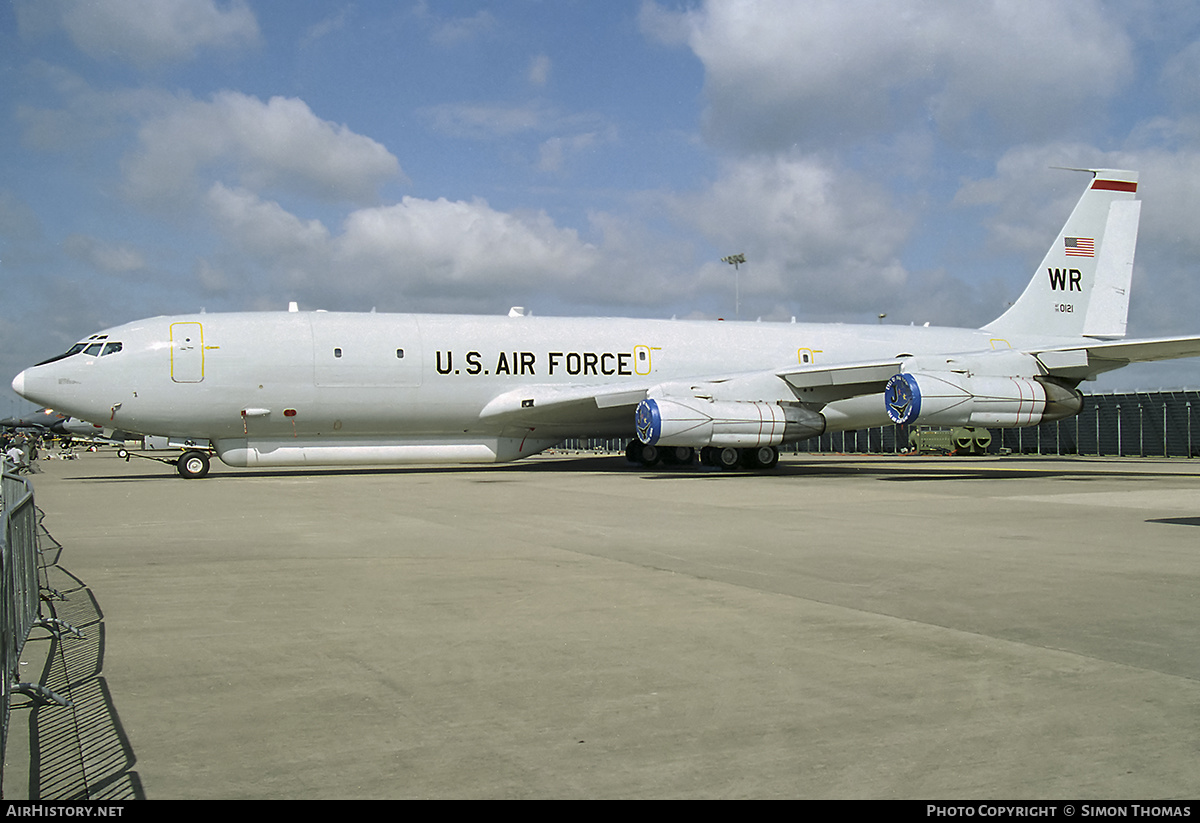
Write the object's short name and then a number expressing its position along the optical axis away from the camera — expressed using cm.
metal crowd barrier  399
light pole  5451
